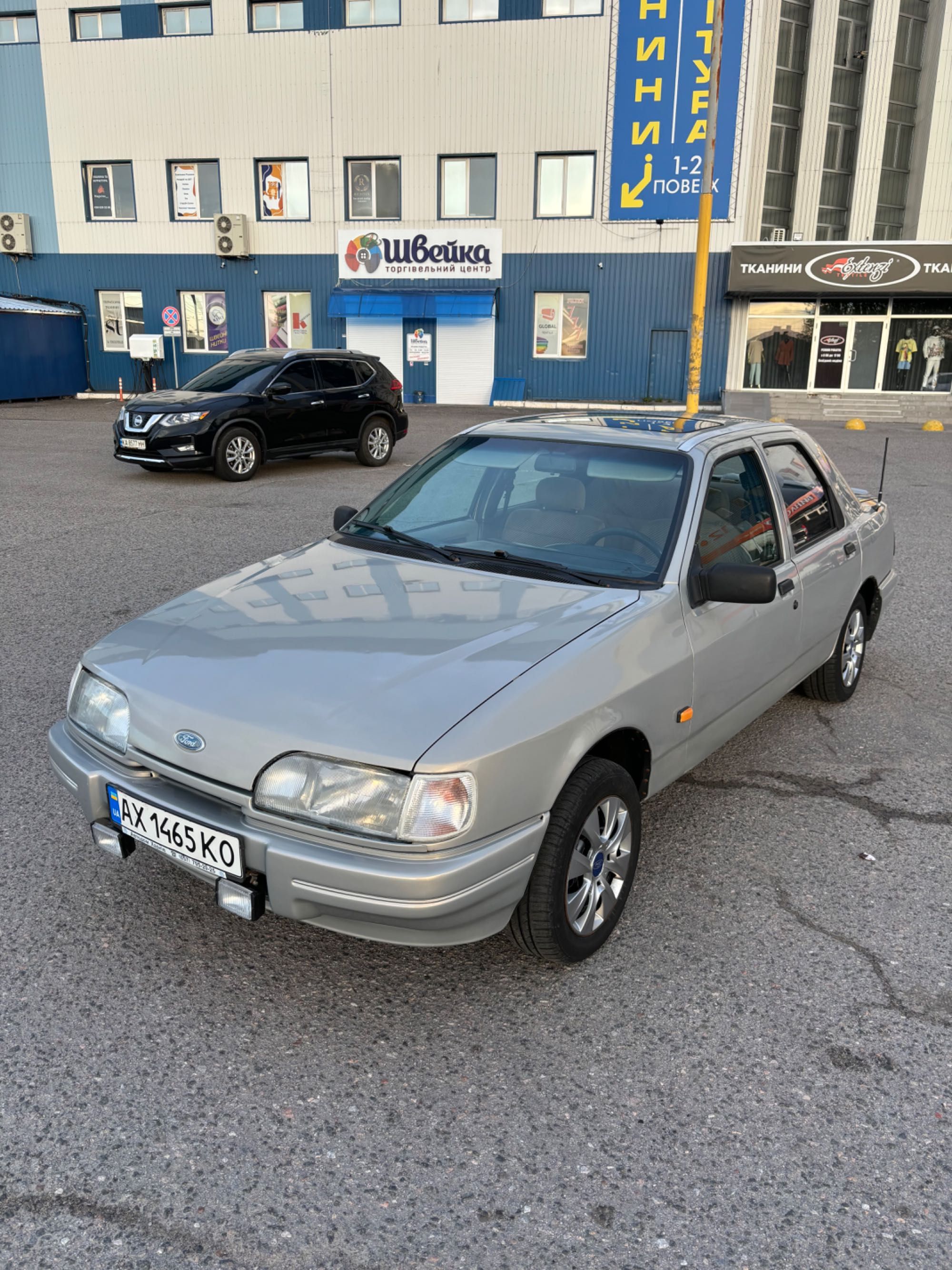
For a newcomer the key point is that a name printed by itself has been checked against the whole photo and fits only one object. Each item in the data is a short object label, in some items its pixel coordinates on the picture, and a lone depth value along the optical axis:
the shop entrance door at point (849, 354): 26.89
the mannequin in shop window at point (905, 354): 26.70
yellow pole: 16.33
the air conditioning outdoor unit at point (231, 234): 26.81
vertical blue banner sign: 23.94
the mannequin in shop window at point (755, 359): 26.83
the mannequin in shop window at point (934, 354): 26.64
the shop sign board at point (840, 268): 24.89
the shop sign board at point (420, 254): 26.31
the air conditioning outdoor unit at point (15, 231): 28.08
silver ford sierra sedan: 2.47
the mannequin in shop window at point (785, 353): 26.91
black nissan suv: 12.11
